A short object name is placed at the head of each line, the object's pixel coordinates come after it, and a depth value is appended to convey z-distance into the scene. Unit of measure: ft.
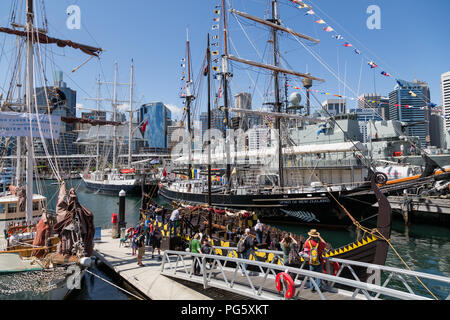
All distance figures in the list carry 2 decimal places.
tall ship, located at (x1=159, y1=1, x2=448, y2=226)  74.28
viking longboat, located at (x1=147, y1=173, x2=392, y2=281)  29.40
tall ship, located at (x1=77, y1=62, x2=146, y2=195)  171.12
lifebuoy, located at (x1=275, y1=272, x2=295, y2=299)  22.52
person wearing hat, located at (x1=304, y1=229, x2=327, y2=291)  25.22
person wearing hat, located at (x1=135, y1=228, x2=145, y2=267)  39.11
